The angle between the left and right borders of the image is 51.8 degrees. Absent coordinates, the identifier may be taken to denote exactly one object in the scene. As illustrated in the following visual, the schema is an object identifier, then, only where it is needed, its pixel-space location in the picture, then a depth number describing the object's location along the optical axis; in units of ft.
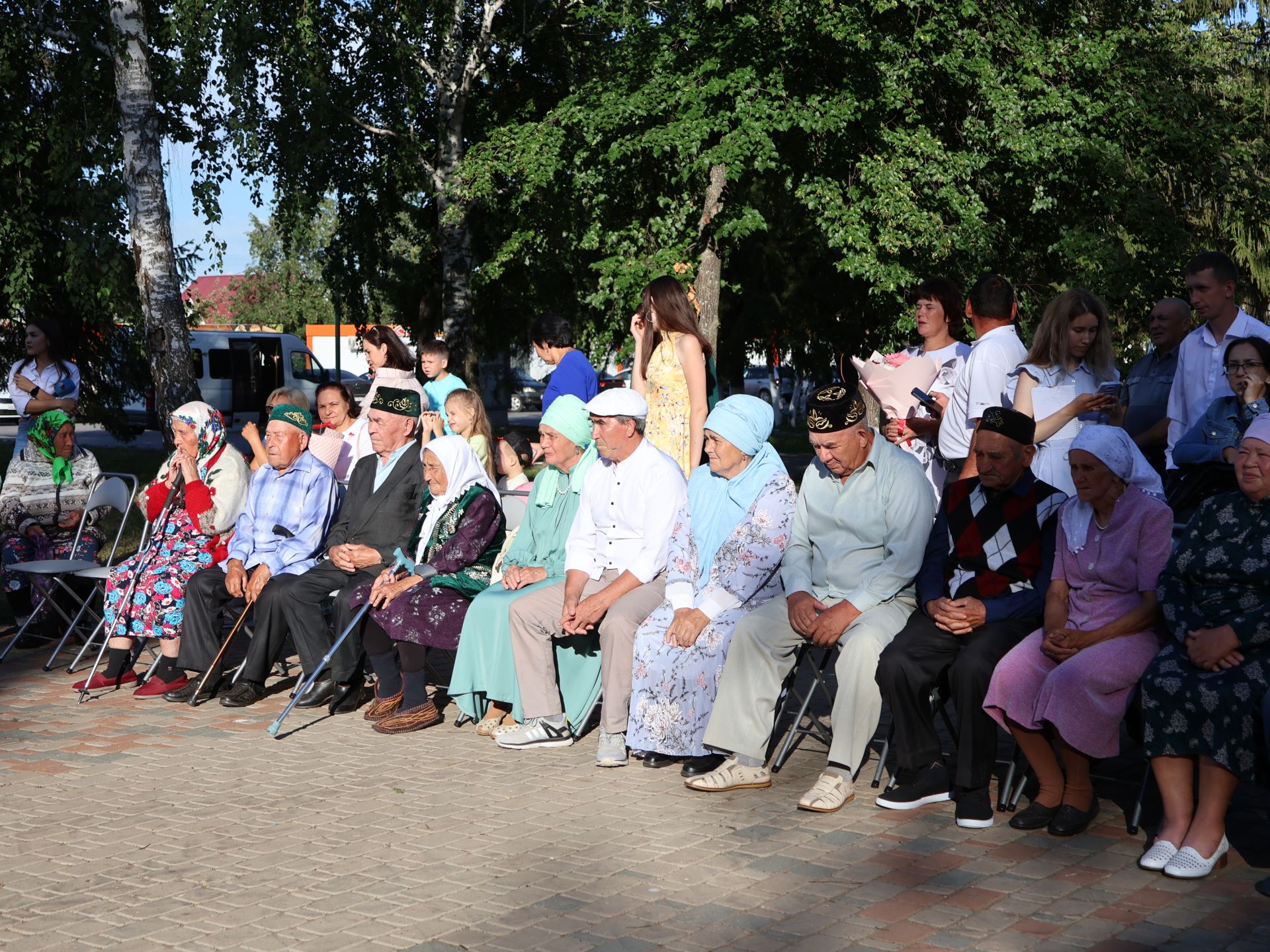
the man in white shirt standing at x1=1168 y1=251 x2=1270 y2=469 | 20.25
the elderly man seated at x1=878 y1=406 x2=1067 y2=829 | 16.46
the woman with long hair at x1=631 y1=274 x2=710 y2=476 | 24.11
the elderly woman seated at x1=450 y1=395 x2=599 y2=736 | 20.97
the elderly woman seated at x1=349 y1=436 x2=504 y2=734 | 21.58
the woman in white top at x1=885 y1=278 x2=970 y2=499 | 23.48
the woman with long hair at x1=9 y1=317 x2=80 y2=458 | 30.32
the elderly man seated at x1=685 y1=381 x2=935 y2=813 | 17.94
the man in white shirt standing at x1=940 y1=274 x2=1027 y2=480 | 21.83
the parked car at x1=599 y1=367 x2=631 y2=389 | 110.11
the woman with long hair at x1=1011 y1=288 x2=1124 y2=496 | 20.54
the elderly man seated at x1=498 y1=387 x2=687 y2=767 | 20.22
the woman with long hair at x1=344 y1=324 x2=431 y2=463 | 28.78
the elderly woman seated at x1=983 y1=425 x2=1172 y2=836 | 15.56
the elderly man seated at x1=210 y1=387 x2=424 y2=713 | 23.04
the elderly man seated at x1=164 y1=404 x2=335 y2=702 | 23.95
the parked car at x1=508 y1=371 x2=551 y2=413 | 162.20
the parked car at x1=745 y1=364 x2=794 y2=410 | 137.15
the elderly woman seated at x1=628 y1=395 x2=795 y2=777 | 18.97
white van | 114.42
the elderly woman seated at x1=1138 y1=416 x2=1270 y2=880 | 14.32
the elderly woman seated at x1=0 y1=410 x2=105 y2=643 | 29.37
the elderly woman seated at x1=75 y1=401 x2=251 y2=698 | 24.56
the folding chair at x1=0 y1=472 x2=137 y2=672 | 26.77
